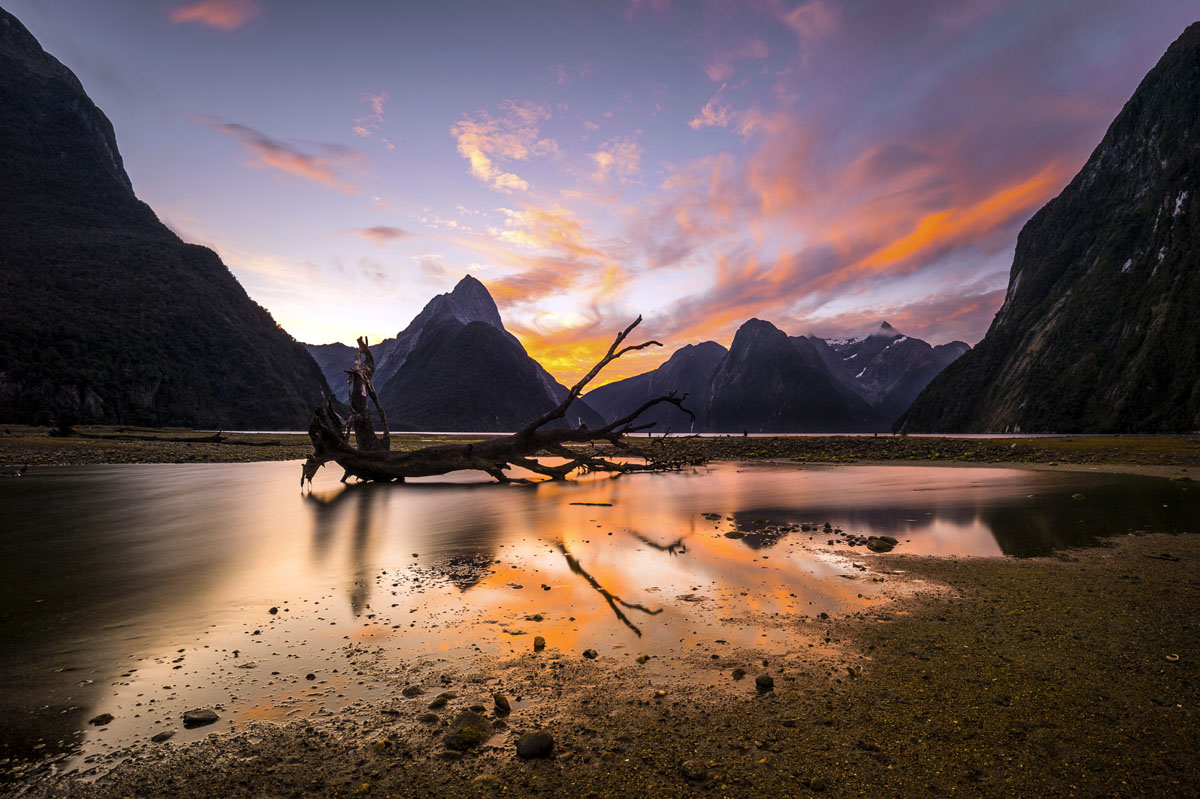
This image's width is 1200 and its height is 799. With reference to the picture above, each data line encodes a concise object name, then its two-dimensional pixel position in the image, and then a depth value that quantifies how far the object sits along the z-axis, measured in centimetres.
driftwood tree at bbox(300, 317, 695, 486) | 2380
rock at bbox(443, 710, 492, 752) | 397
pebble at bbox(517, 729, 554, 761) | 381
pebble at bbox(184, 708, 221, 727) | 438
